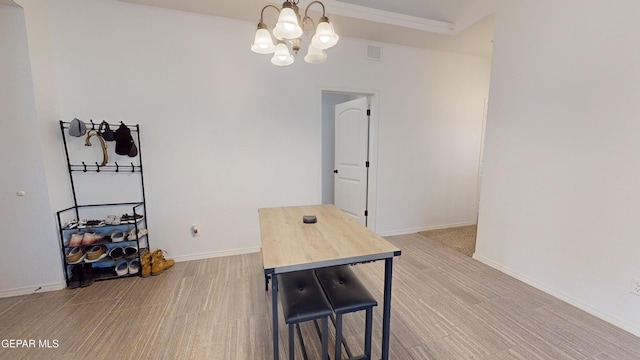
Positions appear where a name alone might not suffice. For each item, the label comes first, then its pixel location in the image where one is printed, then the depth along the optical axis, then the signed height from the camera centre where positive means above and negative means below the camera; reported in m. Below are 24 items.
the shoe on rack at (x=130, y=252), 2.52 -1.10
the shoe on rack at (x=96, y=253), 2.35 -1.05
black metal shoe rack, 2.36 -0.74
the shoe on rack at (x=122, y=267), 2.48 -1.24
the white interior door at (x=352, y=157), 3.66 -0.19
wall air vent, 3.32 +1.23
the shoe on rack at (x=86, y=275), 2.36 -1.27
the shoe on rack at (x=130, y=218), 2.50 -0.75
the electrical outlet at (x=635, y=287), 1.75 -1.00
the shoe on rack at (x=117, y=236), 2.45 -0.92
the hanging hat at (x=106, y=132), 2.40 +0.11
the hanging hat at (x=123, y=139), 2.43 +0.04
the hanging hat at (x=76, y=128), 2.28 +0.14
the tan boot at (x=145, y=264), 2.52 -1.22
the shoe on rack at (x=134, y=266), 2.52 -1.24
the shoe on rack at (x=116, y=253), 2.46 -1.09
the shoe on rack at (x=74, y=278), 2.32 -1.27
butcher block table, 1.22 -0.57
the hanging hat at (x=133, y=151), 2.48 -0.07
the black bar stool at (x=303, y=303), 1.30 -0.88
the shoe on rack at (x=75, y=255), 2.29 -1.04
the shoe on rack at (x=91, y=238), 2.36 -0.90
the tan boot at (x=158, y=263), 2.56 -1.25
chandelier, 1.28 +0.61
